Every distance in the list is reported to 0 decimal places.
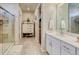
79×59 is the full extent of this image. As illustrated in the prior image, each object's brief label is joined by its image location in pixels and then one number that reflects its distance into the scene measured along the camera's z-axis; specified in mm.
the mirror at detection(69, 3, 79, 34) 1399
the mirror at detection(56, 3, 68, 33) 1722
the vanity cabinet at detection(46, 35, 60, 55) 1430
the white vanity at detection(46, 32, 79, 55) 922
